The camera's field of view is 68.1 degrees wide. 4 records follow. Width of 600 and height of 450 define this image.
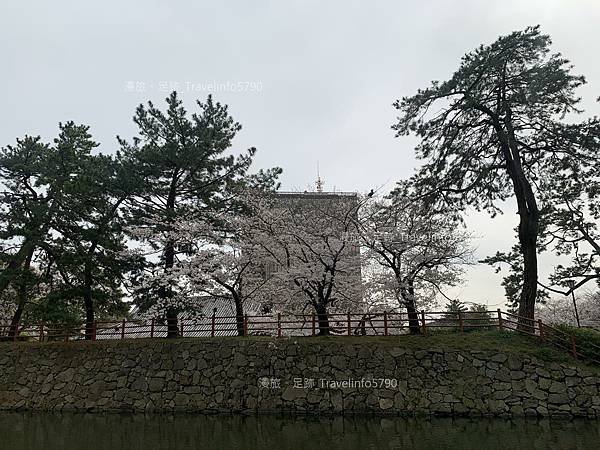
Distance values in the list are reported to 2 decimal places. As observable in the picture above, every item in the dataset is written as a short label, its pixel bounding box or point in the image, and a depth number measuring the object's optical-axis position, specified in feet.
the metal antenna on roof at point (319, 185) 80.92
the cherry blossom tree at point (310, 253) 50.83
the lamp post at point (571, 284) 53.26
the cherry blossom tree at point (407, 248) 51.75
